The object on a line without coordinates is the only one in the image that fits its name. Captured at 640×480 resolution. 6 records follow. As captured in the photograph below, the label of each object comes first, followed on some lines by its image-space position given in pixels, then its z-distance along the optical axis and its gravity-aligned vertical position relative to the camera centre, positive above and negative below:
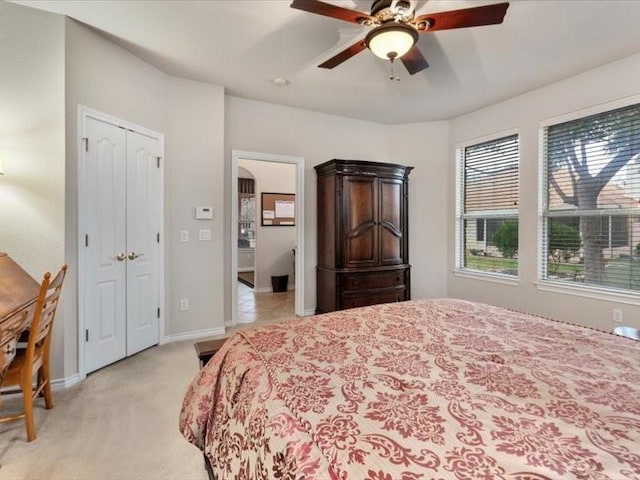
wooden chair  1.77 -0.71
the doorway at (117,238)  2.60 -0.01
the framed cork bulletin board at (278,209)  6.37 +0.56
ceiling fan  1.77 +1.26
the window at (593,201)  2.92 +0.36
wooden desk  1.49 -0.35
